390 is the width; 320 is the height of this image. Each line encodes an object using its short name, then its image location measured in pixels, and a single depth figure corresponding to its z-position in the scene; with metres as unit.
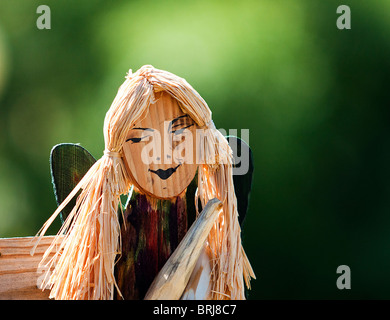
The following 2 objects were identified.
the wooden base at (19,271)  0.95
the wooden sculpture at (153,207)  0.92
